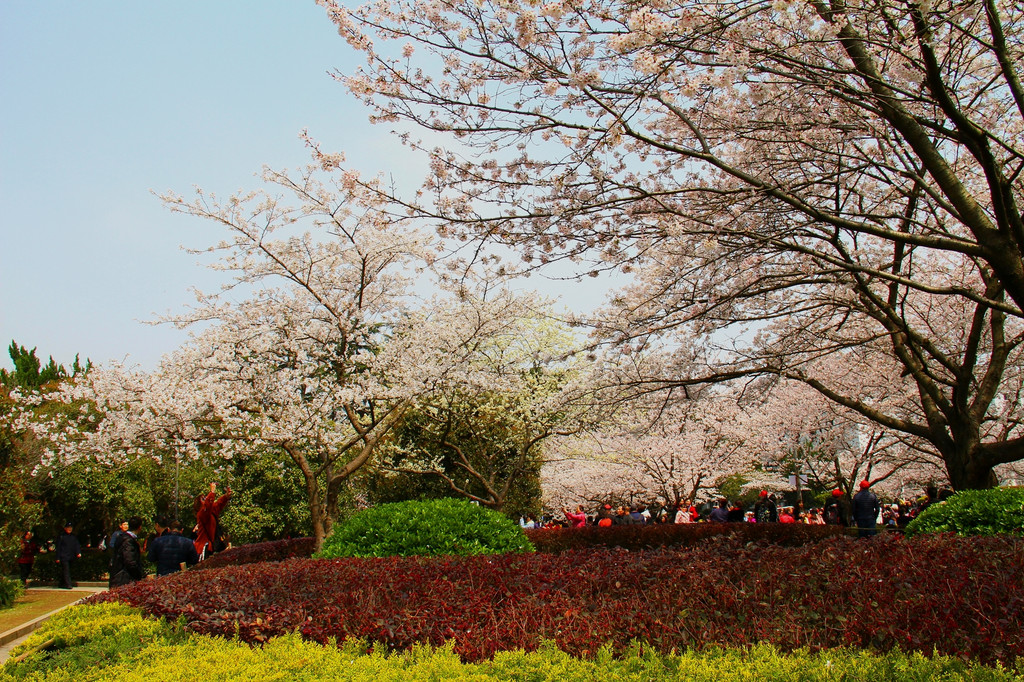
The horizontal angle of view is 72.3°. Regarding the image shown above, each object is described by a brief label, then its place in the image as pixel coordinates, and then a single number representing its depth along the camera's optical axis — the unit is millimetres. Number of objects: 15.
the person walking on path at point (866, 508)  13523
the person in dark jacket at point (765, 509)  19420
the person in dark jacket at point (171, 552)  9961
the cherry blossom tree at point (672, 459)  23875
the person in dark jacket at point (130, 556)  10188
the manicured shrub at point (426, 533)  7141
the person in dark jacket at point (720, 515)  17094
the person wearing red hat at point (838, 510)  17812
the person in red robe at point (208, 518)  11992
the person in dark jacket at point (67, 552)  15820
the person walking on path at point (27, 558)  17625
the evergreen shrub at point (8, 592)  11742
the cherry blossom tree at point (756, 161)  5453
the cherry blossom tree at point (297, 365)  12367
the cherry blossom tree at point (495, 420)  16312
